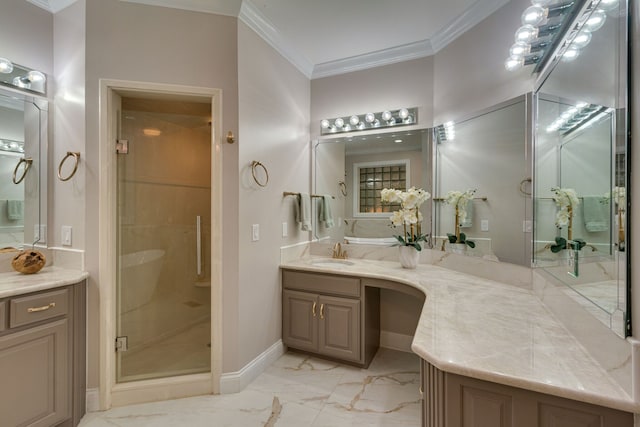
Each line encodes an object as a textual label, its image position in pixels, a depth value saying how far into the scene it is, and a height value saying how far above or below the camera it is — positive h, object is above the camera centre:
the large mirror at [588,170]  0.87 +0.18
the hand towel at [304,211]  2.72 +0.02
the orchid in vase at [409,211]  2.38 +0.02
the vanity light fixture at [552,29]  1.08 +0.88
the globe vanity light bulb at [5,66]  1.77 +0.93
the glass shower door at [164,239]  2.05 -0.20
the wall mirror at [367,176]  2.62 +0.37
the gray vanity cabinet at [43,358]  1.46 -0.81
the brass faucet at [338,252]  2.89 -0.39
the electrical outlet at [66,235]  1.91 -0.15
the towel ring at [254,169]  2.20 +0.35
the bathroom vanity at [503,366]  0.79 -0.47
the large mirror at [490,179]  1.79 +0.25
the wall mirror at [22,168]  1.83 +0.30
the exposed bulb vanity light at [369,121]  2.64 +0.91
